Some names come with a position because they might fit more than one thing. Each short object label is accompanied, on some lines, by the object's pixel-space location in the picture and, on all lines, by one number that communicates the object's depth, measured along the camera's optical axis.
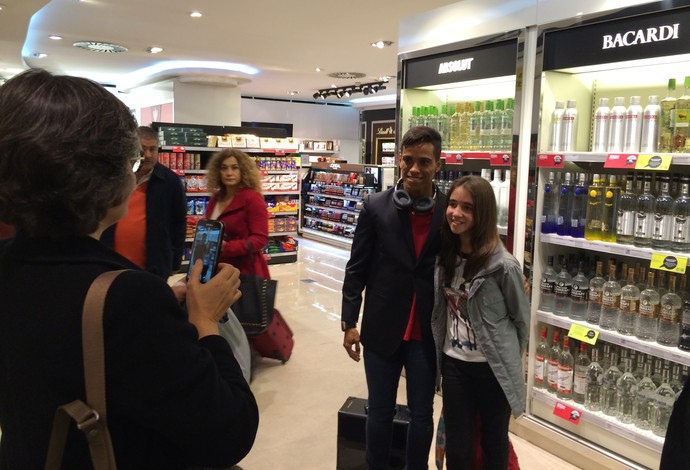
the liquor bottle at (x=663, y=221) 2.60
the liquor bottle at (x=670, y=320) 2.59
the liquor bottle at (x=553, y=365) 3.12
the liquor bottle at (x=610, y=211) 2.83
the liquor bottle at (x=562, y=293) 3.04
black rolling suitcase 2.60
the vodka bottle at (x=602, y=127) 2.85
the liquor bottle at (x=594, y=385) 3.00
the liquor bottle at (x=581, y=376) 3.04
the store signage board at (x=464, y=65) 3.21
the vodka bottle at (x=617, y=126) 2.78
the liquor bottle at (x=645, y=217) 2.67
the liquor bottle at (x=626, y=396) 2.84
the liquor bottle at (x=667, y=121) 2.59
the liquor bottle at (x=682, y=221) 2.54
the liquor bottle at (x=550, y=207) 3.08
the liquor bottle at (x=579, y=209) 2.94
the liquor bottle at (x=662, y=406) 2.66
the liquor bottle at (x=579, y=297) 2.99
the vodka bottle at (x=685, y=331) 2.50
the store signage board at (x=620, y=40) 2.43
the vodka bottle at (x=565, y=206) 3.00
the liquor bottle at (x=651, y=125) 2.65
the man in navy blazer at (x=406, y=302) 2.39
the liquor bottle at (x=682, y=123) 2.52
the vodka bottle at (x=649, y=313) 2.69
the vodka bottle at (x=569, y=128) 2.94
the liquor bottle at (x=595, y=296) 2.93
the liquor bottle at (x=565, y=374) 3.07
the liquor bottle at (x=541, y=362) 3.19
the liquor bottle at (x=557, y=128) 3.00
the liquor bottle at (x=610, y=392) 2.94
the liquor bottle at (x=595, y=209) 2.88
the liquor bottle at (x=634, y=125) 2.71
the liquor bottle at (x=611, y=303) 2.85
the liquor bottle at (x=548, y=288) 3.11
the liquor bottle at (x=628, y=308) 2.78
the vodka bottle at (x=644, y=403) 2.74
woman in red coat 3.95
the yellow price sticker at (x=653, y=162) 2.47
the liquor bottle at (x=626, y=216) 2.74
